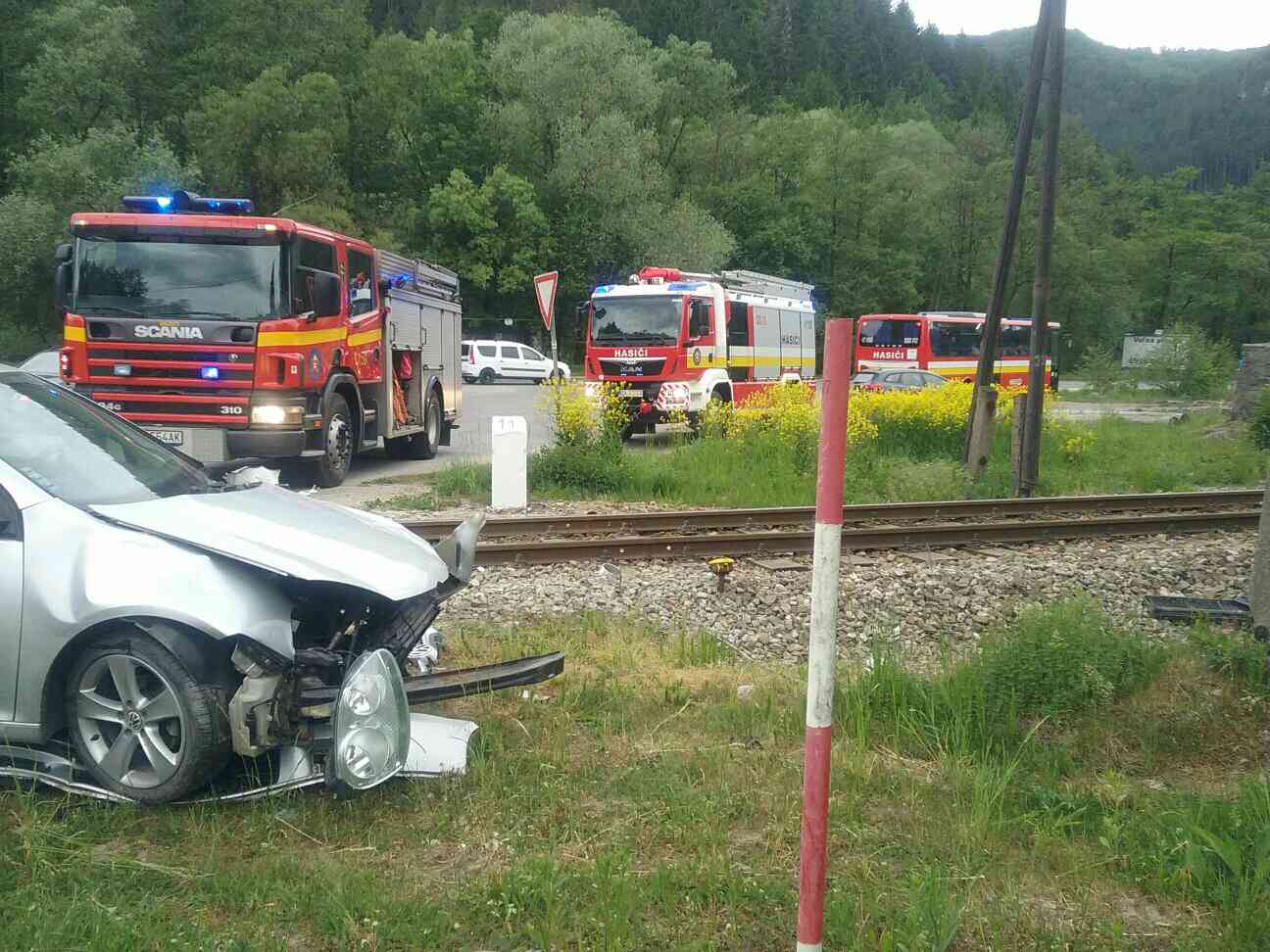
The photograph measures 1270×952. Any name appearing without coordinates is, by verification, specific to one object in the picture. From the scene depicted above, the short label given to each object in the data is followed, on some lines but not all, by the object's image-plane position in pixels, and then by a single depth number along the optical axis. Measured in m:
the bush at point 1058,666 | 5.11
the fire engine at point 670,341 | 19.97
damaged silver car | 3.80
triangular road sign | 13.32
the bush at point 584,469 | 13.65
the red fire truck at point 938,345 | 39.44
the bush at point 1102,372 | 45.19
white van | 42.66
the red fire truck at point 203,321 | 11.69
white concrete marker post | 11.88
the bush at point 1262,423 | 19.78
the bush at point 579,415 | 13.95
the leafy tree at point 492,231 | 54.34
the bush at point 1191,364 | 39.44
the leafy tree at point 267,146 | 51.09
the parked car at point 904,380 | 29.31
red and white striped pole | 2.69
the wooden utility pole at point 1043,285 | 14.30
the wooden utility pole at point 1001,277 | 14.87
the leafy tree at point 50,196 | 35.62
